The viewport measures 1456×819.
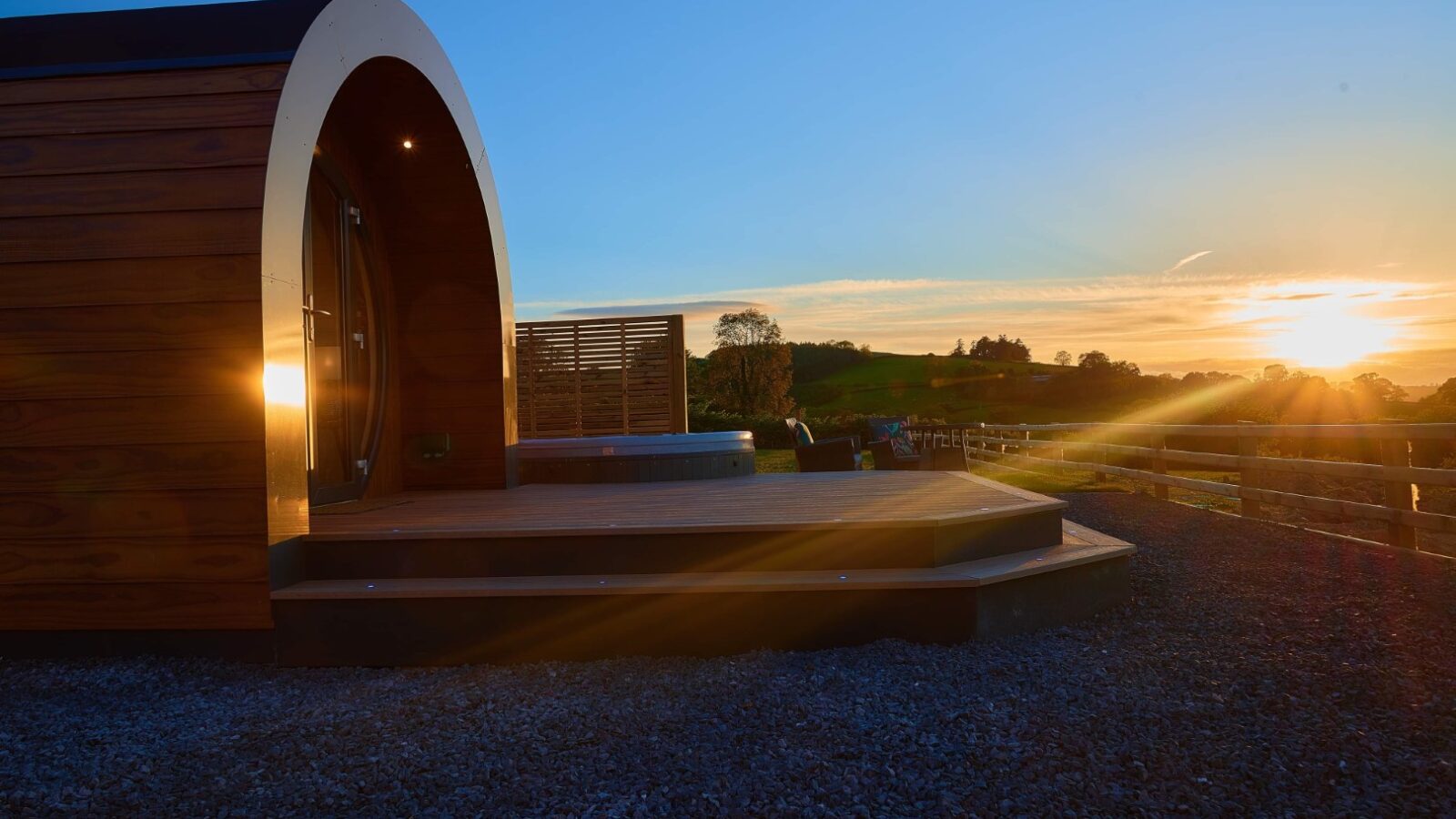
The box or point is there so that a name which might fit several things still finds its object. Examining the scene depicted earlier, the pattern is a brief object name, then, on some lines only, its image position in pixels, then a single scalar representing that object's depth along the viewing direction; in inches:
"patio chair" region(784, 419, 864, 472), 280.8
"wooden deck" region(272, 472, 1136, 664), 106.0
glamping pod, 101.4
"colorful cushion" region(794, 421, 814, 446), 319.0
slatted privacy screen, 379.9
